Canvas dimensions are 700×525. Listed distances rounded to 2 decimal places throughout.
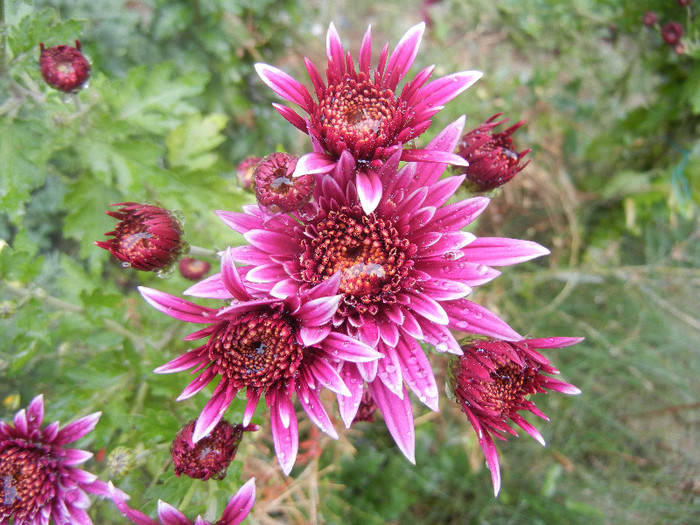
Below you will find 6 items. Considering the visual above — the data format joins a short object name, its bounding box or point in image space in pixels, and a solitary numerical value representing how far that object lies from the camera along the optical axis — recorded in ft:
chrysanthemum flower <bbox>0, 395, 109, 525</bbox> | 0.45
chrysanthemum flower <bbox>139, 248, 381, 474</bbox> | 0.37
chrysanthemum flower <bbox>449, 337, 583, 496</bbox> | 0.39
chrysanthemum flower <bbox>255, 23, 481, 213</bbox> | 0.37
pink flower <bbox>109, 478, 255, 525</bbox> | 0.41
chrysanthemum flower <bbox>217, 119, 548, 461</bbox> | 0.38
